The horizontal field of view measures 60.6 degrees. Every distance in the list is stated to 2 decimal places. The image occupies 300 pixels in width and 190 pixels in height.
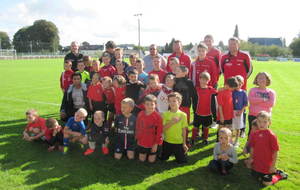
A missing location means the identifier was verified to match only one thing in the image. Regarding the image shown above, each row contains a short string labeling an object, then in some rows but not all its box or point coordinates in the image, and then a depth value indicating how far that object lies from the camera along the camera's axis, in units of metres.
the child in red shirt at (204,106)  5.93
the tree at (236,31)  131.25
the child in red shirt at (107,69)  7.51
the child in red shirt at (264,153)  4.20
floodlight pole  58.62
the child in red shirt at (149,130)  5.05
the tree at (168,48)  84.19
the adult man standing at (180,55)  7.15
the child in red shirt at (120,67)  7.03
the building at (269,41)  132.75
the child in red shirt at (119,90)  6.27
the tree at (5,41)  93.50
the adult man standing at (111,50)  7.93
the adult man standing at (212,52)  7.34
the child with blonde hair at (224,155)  4.54
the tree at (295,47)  80.63
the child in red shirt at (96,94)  6.83
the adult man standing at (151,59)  7.43
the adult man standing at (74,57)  8.37
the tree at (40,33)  96.50
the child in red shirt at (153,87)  5.72
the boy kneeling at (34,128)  5.90
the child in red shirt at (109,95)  6.56
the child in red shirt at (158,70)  6.48
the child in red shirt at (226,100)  5.61
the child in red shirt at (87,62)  8.21
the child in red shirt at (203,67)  6.66
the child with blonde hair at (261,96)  5.54
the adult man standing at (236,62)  6.70
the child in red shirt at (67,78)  7.92
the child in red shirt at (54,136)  5.68
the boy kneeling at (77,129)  5.76
